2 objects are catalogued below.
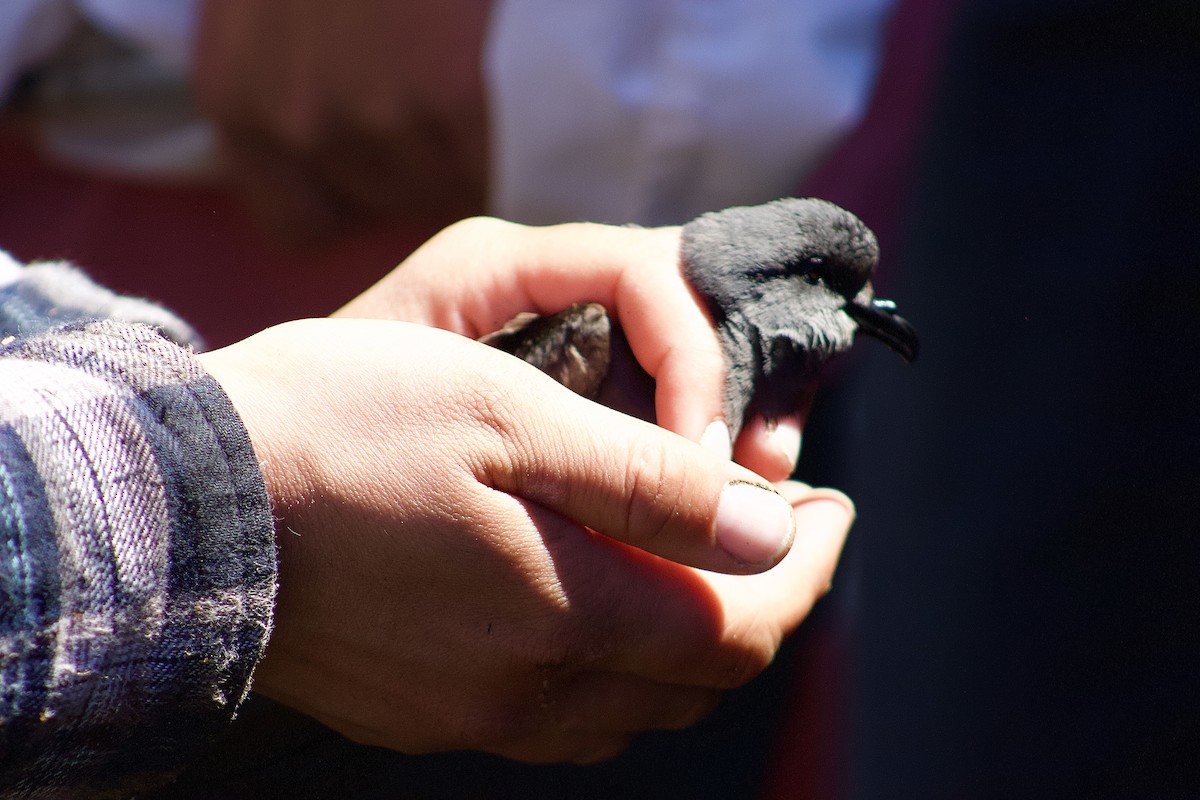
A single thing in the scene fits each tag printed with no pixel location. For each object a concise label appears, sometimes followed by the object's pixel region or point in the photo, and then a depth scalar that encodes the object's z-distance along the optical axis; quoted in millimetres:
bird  1572
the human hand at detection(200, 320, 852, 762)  1510
